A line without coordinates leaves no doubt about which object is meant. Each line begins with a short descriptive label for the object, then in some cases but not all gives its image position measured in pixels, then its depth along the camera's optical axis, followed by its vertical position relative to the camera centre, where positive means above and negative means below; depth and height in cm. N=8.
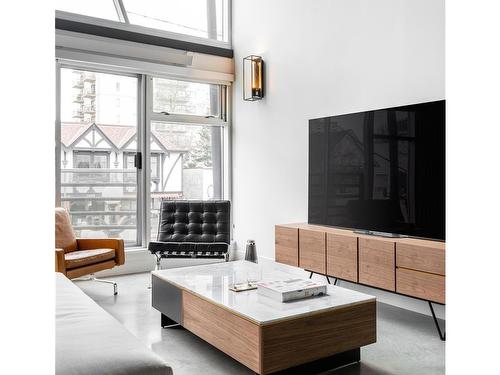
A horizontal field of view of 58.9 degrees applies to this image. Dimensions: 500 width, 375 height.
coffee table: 207 -72
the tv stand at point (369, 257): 281 -56
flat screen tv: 302 +9
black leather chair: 461 -42
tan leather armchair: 367 -62
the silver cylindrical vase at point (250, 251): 444 -69
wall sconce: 501 +118
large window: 478 +40
